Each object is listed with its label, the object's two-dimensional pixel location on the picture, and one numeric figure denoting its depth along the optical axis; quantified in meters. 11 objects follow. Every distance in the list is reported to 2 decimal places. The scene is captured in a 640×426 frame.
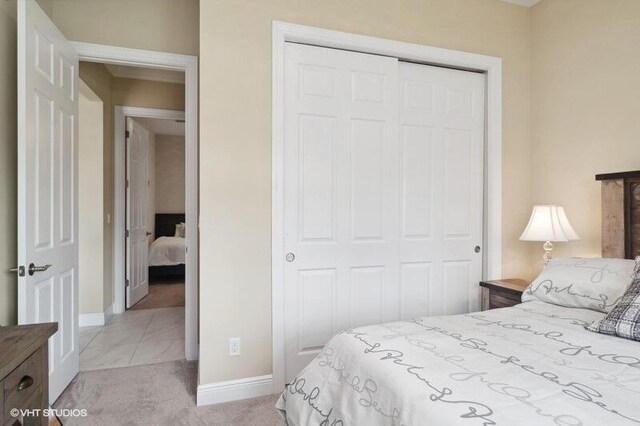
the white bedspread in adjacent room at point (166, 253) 5.98
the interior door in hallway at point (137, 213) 4.37
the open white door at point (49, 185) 1.84
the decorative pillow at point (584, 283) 1.79
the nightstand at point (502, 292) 2.46
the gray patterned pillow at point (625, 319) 1.42
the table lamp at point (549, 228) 2.43
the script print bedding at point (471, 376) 0.91
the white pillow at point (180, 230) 6.86
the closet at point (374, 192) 2.44
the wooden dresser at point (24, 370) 1.10
